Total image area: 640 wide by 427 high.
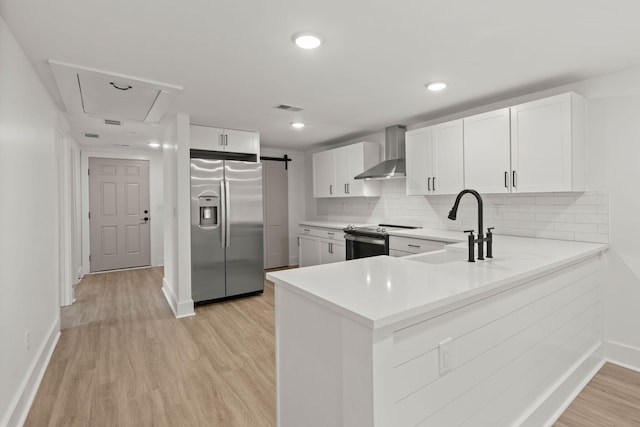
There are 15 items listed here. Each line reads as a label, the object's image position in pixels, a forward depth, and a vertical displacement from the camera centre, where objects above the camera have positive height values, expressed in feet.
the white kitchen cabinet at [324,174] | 17.78 +2.03
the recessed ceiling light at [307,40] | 6.52 +3.46
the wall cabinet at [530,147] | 8.66 +1.79
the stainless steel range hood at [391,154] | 13.85 +2.44
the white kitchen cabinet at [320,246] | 16.05 -1.83
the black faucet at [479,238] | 6.12 -0.56
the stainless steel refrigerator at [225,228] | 13.32 -0.73
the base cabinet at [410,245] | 11.10 -1.26
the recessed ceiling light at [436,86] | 9.32 +3.56
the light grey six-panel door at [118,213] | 19.92 -0.08
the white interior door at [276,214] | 20.12 -0.20
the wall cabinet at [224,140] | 13.51 +3.09
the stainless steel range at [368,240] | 12.96 -1.24
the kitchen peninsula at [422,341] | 3.74 -1.82
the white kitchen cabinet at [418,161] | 12.35 +1.88
